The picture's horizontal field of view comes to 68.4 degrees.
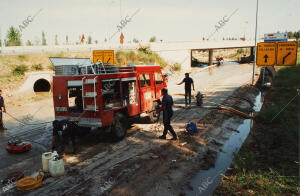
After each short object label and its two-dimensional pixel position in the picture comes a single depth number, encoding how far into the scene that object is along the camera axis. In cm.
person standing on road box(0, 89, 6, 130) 1000
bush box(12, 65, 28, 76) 1860
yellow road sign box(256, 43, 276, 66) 1085
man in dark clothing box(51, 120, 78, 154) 710
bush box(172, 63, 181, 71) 3745
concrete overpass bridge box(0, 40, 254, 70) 2716
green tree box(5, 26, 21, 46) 5167
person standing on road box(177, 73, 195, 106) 1285
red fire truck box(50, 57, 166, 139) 748
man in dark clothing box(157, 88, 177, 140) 822
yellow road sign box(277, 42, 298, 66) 1034
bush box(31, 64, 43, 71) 1973
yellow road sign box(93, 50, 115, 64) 1612
